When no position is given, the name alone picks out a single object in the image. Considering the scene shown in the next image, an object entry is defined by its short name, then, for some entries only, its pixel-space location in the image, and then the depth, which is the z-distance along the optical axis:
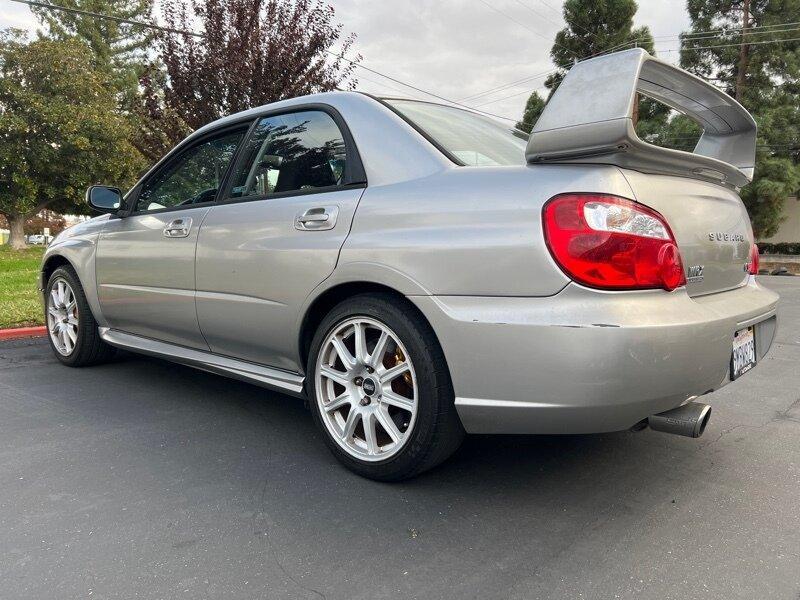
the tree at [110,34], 32.72
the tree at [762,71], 20.74
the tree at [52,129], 22.12
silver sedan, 1.91
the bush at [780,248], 23.81
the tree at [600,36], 21.62
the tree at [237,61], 9.28
